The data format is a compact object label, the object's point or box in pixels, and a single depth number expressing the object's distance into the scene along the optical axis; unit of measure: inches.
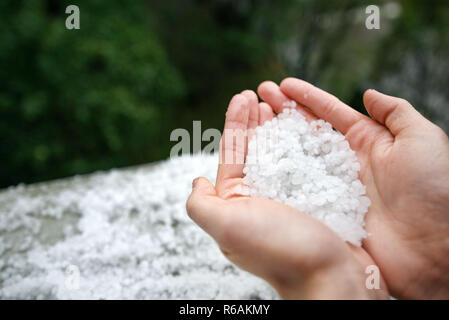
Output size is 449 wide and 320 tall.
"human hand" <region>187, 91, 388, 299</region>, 10.7
